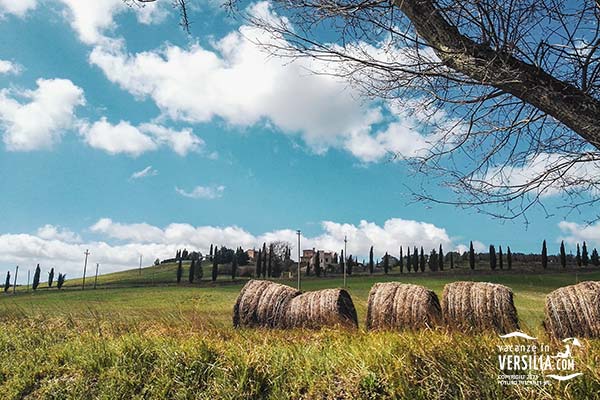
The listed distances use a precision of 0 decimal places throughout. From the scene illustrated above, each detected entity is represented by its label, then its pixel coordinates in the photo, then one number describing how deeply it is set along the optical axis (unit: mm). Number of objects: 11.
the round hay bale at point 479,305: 8367
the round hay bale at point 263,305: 10777
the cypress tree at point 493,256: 54862
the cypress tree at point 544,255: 52494
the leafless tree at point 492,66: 4367
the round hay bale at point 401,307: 8805
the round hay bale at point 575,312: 7621
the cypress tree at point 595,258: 57434
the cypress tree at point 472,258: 55988
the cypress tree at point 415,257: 58388
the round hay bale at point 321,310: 9914
